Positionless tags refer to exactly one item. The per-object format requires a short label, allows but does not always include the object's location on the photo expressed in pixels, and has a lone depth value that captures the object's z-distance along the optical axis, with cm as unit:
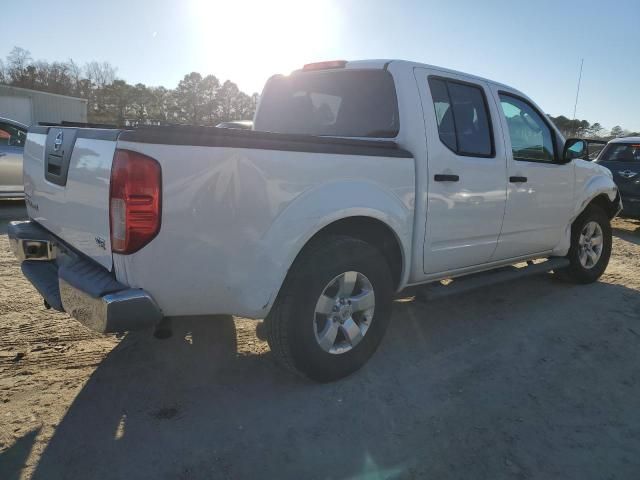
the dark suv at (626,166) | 875
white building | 2841
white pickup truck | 217
